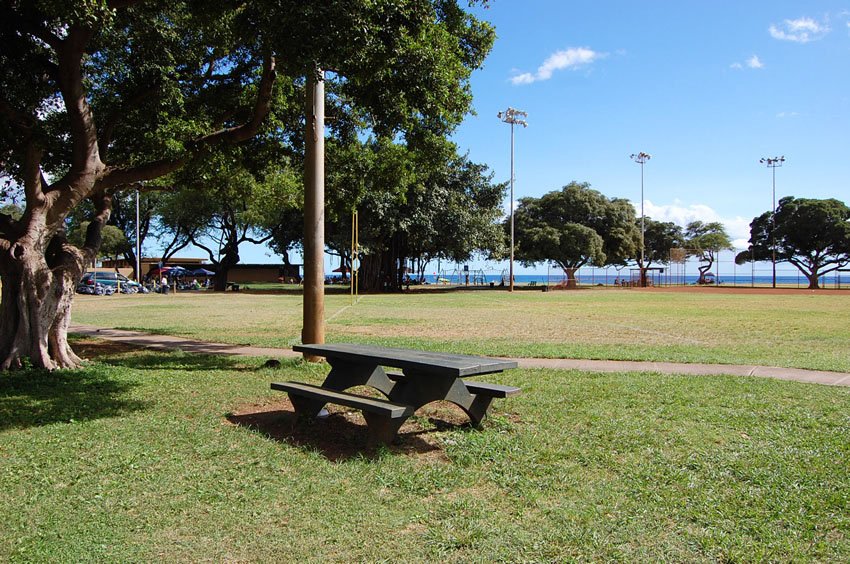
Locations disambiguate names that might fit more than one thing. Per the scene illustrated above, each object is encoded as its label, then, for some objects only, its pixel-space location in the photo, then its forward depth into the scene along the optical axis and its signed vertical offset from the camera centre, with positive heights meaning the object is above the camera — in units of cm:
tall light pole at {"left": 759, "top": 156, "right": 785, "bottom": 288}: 6488 +666
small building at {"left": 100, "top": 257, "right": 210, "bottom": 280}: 7619 +204
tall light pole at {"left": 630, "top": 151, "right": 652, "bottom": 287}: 6393 +1223
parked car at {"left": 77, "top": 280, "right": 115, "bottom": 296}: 4319 -65
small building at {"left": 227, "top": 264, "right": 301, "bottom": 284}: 7969 +77
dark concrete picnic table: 482 -96
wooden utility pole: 927 +87
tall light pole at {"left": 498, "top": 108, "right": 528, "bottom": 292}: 4812 +1232
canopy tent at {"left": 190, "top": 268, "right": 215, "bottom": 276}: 7176 +79
